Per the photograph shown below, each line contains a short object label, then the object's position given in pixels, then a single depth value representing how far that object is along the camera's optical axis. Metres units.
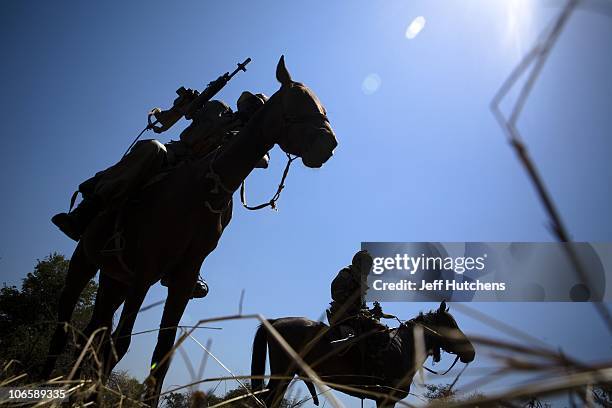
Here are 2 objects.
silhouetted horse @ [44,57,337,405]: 4.35
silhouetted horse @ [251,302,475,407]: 8.38
